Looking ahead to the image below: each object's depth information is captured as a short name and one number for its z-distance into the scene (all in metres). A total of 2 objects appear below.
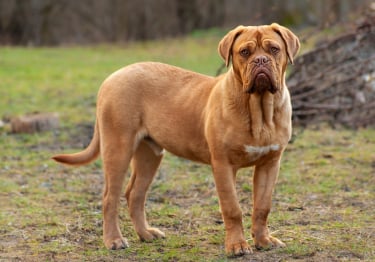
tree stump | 11.38
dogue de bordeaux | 5.89
